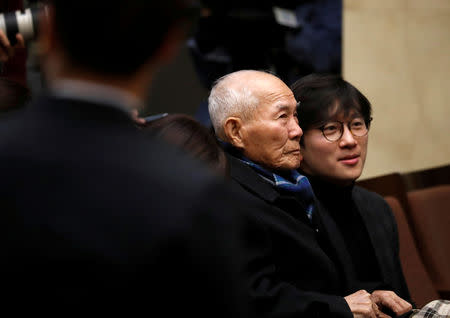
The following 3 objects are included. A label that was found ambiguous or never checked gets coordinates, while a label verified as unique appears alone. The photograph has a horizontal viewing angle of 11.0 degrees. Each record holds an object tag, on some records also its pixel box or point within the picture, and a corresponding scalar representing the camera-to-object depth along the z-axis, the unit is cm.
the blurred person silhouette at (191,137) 436
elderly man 444
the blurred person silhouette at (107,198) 260
